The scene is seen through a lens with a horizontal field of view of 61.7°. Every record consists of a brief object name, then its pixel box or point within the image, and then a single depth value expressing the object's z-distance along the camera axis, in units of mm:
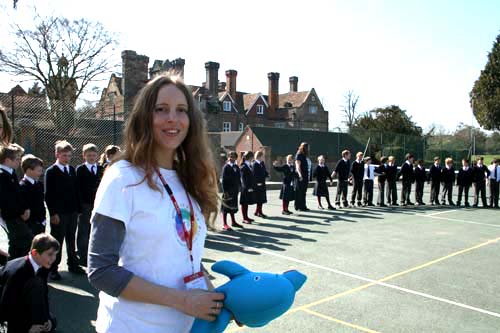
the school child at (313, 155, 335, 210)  14250
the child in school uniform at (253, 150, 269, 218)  11992
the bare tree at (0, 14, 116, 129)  30531
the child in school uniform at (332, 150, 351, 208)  14758
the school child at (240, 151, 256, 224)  11510
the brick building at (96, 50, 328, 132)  55281
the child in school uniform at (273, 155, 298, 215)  13078
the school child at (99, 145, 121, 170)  6918
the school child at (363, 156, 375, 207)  15773
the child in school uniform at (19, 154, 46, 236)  5555
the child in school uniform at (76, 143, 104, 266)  6559
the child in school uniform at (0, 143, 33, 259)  4738
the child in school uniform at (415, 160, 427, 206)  16953
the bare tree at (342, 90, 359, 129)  66062
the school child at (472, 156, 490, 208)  16734
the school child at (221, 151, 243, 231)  10727
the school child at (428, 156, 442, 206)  17203
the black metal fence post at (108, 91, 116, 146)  13366
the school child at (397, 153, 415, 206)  16562
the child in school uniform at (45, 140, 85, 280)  6070
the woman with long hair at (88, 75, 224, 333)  1496
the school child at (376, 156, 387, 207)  16047
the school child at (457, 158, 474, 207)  17031
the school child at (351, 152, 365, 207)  15500
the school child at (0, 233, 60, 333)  3713
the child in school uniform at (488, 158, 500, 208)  16531
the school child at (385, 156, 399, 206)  16266
